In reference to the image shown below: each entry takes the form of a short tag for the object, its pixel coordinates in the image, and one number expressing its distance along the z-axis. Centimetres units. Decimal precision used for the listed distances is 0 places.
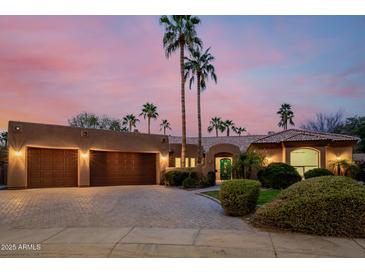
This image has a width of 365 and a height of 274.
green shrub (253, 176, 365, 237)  643
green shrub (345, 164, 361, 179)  1939
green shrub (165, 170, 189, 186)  1827
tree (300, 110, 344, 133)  3997
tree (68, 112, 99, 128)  3697
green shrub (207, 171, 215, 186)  1852
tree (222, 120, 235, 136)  4383
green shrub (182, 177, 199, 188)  1725
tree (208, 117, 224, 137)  4394
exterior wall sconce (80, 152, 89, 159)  1791
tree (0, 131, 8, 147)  3497
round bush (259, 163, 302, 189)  1530
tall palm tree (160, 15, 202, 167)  1911
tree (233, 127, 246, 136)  4628
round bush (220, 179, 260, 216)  841
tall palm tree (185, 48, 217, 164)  2198
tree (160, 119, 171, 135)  4728
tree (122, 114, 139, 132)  4209
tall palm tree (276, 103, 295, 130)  3569
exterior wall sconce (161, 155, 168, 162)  2159
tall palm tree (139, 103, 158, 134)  3803
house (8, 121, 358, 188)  1611
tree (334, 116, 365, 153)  2997
